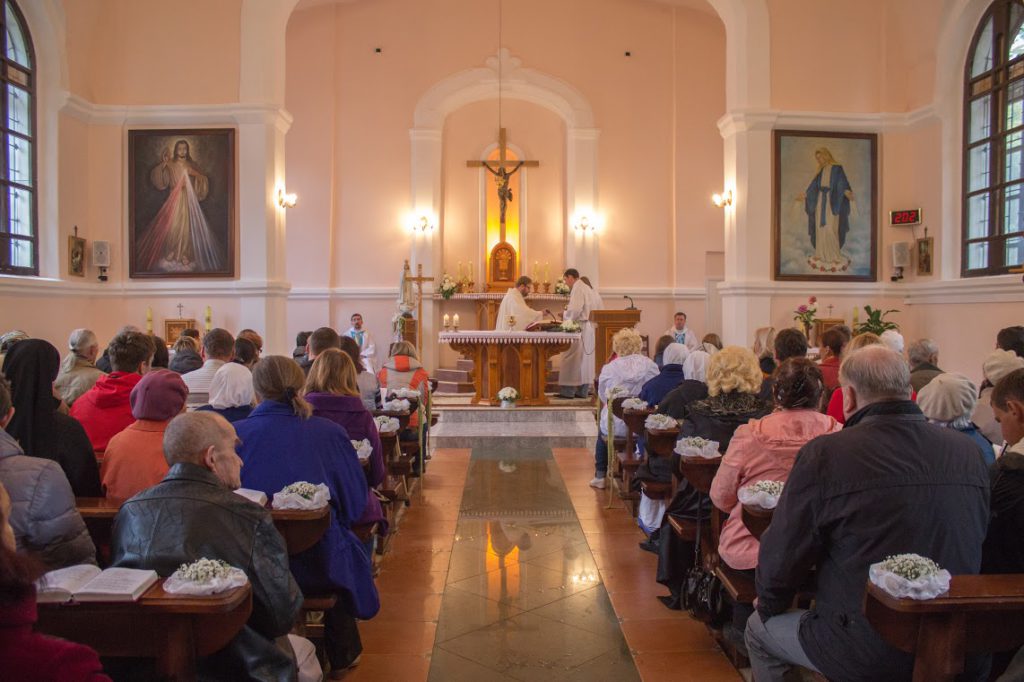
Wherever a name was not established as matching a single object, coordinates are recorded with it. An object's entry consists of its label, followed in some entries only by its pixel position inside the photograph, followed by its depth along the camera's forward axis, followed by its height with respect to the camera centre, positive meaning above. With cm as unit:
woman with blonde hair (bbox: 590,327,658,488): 731 -50
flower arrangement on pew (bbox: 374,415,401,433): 591 -74
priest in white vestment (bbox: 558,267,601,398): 1302 -70
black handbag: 399 -136
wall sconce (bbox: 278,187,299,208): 1071 +157
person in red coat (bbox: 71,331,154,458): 446 -44
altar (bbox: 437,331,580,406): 1176 -56
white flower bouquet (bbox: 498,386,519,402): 1134 -102
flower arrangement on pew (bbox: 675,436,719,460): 409 -63
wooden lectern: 1268 -7
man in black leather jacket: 240 -63
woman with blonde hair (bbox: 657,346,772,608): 440 -49
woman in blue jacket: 350 -66
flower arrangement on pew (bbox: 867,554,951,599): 211 -65
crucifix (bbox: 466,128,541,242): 1515 +282
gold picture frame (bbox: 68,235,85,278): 963 +73
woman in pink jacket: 343 -51
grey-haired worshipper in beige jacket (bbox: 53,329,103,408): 516 -31
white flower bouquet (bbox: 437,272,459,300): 1488 +58
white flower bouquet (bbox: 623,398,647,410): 646 -65
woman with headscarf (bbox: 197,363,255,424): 483 -42
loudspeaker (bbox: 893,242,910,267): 1042 +82
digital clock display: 1030 +128
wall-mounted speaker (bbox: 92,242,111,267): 999 +78
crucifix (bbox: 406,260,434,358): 1430 +34
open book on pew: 206 -67
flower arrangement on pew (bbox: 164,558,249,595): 212 -67
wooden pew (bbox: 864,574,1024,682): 213 -80
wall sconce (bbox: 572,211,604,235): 1514 +177
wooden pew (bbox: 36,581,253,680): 211 -81
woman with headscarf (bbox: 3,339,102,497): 347 -45
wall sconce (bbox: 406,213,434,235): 1498 +172
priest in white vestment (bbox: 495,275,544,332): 1212 +10
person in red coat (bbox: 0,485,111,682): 137 -54
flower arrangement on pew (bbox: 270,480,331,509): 313 -67
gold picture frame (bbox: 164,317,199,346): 1027 -11
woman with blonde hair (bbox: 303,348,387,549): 459 -45
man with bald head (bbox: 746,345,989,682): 234 -54
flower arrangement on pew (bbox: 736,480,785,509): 316 -66
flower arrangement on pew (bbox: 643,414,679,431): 523 -65
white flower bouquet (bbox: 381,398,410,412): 662 -68
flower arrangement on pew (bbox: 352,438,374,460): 449 -70
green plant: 1022 -6
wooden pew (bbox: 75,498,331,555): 305 -76
